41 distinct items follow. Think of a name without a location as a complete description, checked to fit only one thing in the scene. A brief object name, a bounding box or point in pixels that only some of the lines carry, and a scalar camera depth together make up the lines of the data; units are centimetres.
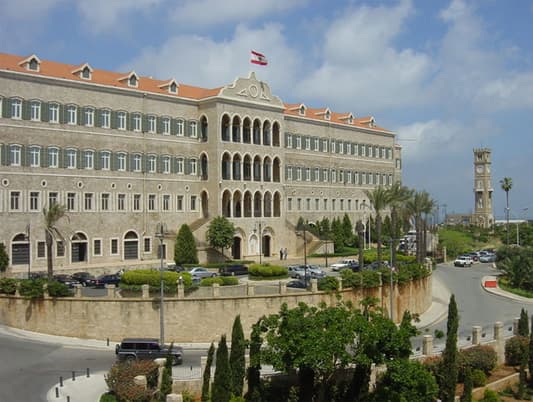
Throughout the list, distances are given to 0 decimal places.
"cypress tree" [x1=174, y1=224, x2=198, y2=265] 5737
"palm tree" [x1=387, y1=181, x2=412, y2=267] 5947
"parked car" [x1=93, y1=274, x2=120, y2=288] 4488
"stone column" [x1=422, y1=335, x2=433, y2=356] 3384
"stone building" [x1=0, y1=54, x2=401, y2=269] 5103
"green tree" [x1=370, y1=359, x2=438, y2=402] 2828
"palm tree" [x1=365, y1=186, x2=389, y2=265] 5384
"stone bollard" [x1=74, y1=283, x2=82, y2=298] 3876
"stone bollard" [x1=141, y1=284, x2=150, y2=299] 3834
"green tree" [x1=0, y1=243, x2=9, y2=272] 4828
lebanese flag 6206
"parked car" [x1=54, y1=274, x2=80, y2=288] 4389
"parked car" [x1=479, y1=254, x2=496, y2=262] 8288
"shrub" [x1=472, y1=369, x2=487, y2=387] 3366
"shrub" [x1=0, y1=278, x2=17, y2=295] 3956
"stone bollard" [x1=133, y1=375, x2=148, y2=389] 2697
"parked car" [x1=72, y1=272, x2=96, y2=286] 4517
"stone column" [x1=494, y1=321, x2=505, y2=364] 3759
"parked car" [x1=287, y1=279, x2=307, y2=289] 4249
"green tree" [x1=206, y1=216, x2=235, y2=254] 5919
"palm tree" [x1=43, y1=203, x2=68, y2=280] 4425
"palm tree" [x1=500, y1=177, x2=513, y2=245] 9912
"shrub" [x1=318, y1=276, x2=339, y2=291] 4172
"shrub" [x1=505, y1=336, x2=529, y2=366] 3731
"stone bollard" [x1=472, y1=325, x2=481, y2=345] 3681
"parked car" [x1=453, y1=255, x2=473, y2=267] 7800
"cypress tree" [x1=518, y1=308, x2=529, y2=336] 3895
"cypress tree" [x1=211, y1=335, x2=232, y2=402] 2666
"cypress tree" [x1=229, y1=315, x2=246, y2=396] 2825
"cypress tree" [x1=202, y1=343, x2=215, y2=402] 2736
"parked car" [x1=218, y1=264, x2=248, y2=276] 5203
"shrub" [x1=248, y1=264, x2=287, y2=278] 4930
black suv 3225
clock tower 12056
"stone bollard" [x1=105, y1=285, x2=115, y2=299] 3831
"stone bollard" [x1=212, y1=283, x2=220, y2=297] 3916
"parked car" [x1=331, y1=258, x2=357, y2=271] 5862
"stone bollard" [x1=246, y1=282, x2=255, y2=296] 4000
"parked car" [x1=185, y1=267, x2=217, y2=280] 4885
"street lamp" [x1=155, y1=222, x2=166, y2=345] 3512
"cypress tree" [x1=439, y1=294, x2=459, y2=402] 3055
